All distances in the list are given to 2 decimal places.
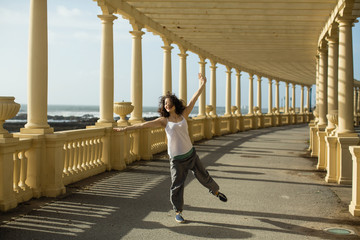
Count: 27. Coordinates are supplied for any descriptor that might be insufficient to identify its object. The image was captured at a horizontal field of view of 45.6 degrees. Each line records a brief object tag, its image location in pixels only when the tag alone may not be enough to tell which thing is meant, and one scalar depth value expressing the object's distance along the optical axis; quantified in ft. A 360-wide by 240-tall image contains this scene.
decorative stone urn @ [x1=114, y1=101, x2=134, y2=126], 40.81
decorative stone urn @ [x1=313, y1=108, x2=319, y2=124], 54.52
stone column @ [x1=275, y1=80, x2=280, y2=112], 130.34
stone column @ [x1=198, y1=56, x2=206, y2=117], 73.20
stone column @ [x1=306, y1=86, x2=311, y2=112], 166.53
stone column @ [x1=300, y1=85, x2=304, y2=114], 157.85
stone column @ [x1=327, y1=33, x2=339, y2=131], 42.29
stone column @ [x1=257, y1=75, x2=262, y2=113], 114.11
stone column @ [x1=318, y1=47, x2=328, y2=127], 52.95
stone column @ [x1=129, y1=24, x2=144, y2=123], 46.32
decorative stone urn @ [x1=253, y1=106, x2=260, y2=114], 114.48
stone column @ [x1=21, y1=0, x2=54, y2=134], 26.89
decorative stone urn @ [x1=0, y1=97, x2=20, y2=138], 22.85
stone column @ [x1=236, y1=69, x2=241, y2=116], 97.71
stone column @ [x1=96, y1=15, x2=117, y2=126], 38.22
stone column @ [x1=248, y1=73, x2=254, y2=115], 107.04
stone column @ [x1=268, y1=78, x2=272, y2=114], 124.06
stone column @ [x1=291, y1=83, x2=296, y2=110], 148.63
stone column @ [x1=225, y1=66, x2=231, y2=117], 90.58
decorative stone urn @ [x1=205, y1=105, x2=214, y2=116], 79.10
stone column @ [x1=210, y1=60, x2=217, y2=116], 80.79
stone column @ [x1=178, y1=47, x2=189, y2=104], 64.85
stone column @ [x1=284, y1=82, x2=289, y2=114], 137.67
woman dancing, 20.36
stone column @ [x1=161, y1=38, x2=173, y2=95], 56.44
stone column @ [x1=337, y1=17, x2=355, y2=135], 32.48
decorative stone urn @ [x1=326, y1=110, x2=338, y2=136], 35.68
